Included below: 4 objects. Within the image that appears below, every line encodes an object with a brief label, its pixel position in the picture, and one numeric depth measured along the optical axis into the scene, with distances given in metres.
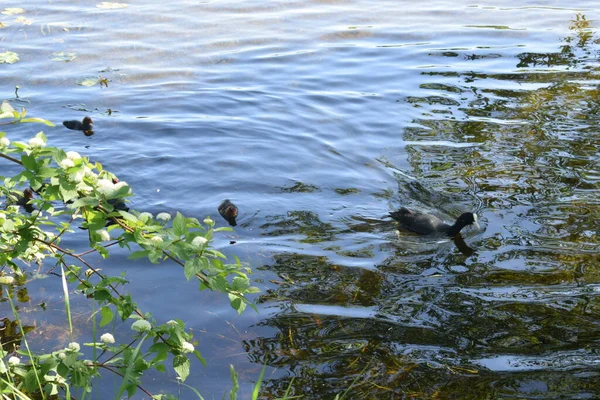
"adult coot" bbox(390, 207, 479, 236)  7.91
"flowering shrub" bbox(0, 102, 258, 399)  3.58
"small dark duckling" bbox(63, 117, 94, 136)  10.29
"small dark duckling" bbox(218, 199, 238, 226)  8.04
